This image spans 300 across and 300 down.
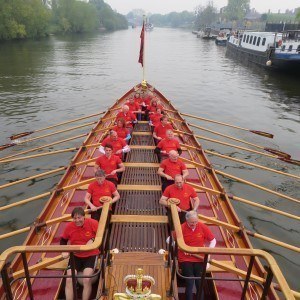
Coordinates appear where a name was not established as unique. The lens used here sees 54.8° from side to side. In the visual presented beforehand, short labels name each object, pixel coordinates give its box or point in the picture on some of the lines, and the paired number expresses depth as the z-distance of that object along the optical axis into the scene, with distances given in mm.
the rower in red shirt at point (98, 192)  6918
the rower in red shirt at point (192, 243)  5277
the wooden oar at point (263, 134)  14209
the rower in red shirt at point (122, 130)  10977
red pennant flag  15766
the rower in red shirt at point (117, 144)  9612
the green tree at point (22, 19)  56844
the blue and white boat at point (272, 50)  33094
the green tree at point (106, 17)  126944
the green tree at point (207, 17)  141375
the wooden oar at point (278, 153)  12528
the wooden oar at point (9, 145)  12542
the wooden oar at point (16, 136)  13617
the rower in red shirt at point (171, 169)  8242
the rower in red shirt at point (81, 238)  5320
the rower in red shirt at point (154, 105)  13897
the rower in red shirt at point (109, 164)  8375
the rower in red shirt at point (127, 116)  12742
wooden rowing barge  4216
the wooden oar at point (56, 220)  6539
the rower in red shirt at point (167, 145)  9812
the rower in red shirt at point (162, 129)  11141
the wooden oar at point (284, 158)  12046
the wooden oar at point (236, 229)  6523
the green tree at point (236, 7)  169262
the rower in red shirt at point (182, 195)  6848
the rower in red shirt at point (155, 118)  12631
